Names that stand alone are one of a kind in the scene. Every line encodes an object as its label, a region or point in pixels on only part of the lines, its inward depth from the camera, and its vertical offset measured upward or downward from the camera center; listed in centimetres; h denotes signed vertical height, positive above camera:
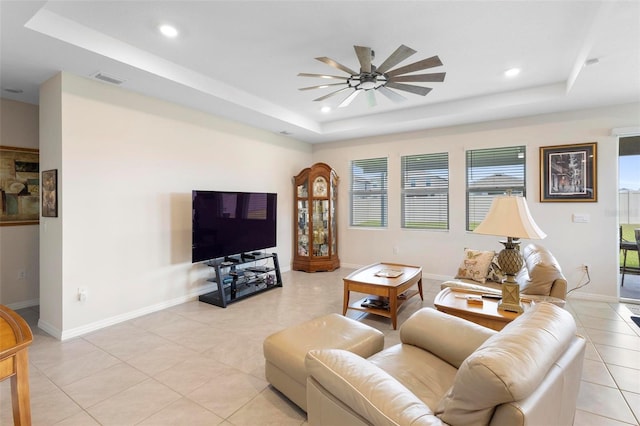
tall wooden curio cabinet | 582 -17
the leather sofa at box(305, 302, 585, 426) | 93 -68
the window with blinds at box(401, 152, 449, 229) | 534 +34
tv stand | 396 -99
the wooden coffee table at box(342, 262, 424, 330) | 320 -81
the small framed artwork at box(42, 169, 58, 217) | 303 +18
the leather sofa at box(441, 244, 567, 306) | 254 -61
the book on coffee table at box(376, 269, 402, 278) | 364 -76
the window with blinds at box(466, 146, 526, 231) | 475 +54
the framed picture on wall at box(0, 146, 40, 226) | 367 +30
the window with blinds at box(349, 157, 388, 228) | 594 +35
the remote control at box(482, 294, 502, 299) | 265 -74
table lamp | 211 -14
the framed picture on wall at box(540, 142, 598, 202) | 418 +52
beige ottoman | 190 -88
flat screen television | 385 -17
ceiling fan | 252 +124
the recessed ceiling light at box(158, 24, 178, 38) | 259 +154
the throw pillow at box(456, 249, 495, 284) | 365 -67
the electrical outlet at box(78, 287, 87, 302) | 311 -84
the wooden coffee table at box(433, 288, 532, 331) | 223 -76
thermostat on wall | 422 -11
